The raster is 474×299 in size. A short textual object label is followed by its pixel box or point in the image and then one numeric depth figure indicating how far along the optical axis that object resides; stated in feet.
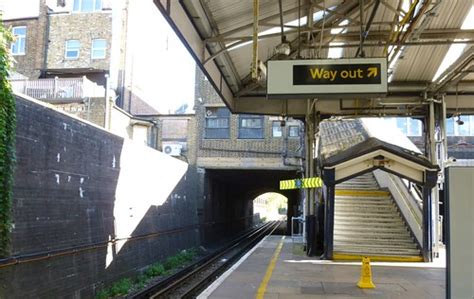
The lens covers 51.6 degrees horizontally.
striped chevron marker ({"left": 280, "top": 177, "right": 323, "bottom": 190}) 51.01
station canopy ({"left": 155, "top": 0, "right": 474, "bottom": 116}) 30.94
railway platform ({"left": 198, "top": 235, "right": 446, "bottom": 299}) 29.78
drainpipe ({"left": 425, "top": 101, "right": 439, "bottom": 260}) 45.70
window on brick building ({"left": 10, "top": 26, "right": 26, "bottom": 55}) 105.31
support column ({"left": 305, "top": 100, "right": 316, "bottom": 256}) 51.60
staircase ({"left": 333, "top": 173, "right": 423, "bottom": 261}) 47.88
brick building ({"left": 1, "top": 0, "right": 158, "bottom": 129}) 104.12
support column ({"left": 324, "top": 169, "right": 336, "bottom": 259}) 45.85
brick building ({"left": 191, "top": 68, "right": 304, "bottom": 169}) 84.53
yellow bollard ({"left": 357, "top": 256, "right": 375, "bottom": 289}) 31.42
